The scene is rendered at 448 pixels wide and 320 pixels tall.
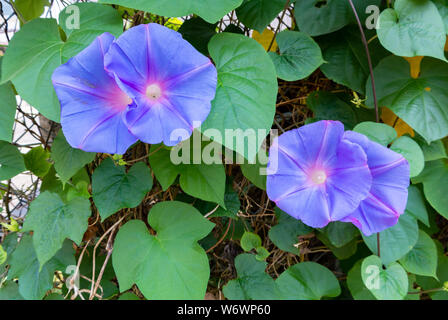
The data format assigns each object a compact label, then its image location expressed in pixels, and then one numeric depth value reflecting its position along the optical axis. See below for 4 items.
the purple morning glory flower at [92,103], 0.52
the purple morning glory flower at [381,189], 0.59
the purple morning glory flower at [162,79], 0.50
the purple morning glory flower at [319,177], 0.57
